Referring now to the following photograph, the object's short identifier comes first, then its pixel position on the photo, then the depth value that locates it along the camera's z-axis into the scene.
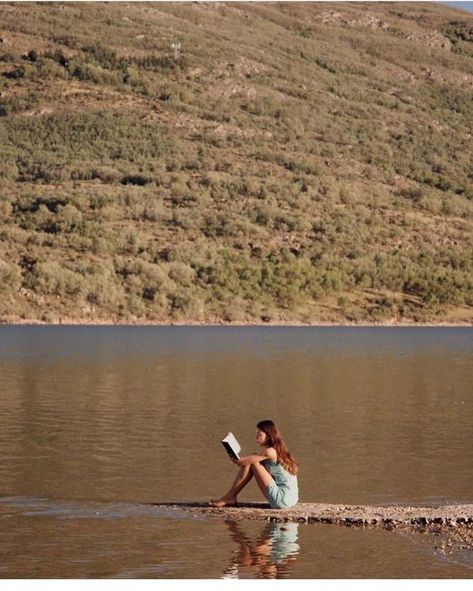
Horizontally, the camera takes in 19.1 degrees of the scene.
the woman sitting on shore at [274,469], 16.94
